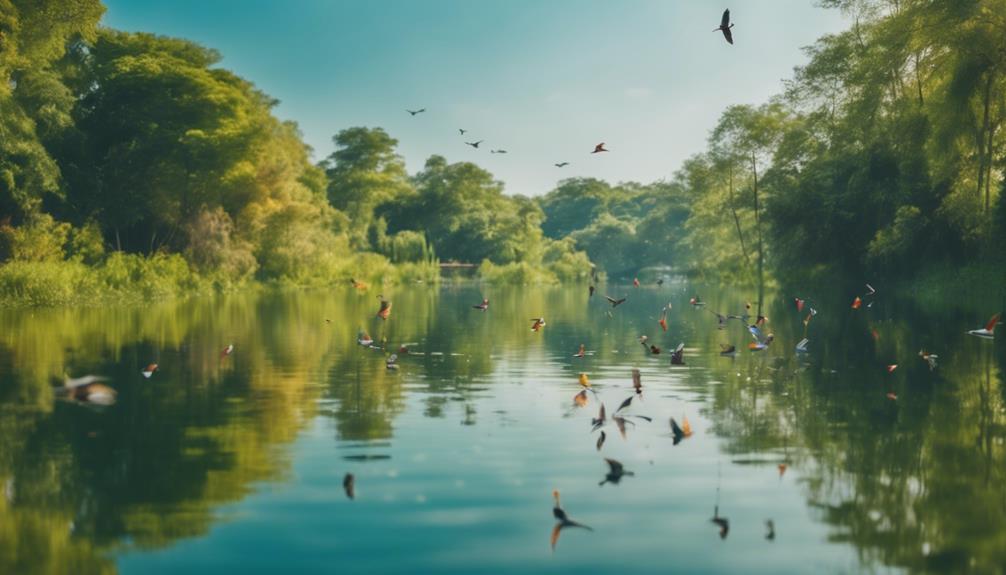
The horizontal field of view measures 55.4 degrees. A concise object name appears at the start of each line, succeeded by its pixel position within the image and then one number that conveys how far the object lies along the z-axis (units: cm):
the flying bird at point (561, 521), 679
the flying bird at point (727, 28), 1258
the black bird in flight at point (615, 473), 834
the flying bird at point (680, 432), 1033
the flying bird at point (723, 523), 678
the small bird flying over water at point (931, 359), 1652
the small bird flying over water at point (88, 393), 880
